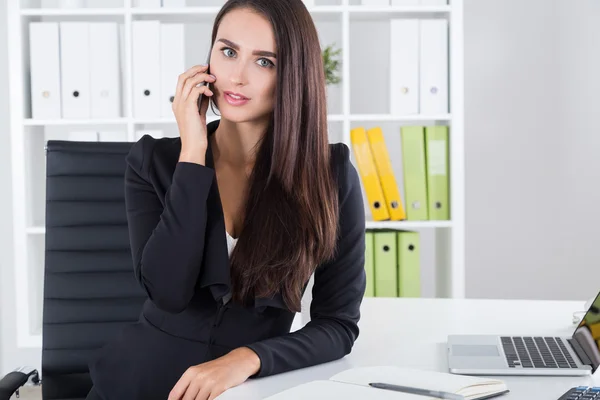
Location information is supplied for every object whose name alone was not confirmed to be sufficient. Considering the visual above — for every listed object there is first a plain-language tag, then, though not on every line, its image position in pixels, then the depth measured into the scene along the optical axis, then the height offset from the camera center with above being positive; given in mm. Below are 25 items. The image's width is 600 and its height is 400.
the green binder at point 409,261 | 3133 -375
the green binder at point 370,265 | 3132 -390
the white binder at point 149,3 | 3125 +666
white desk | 1108 -311
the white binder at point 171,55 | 3041 +447
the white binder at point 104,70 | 3047 +394
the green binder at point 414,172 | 3086 -20
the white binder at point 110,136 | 3055 +137
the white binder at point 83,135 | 3023 +139
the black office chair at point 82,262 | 1707 -200
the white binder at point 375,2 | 3121 +656
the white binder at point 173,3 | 3128 +665
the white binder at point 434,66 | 3068 +394
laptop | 1146 -296
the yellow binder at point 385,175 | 3065 -31
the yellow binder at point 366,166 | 3070 +6
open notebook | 986 -287
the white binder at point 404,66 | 3057 +394
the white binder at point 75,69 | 3037 +398
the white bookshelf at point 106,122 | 3064 +190
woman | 1360 -90
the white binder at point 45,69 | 3047 +399
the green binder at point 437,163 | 3109 +14
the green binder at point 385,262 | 3129 -378
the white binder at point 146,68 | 3059 +400
